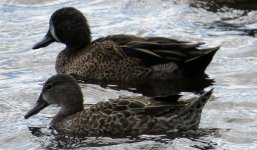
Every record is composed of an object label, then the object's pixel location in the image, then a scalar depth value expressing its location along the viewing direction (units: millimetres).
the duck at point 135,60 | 13812
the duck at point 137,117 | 11148
